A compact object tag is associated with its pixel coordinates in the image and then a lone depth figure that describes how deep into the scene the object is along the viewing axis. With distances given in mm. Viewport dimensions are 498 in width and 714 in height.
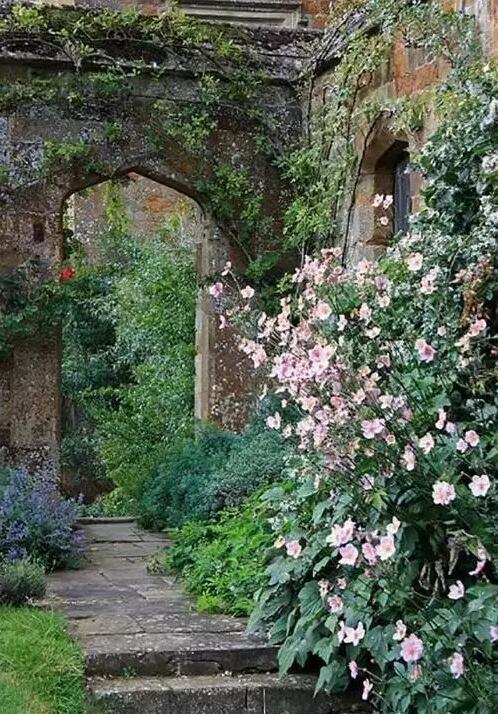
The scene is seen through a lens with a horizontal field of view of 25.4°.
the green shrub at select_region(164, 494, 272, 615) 5266
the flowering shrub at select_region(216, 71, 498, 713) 3686
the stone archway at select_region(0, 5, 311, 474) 8359
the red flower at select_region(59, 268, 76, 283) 8453
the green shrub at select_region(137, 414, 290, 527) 7016
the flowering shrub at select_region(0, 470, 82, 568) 6043
